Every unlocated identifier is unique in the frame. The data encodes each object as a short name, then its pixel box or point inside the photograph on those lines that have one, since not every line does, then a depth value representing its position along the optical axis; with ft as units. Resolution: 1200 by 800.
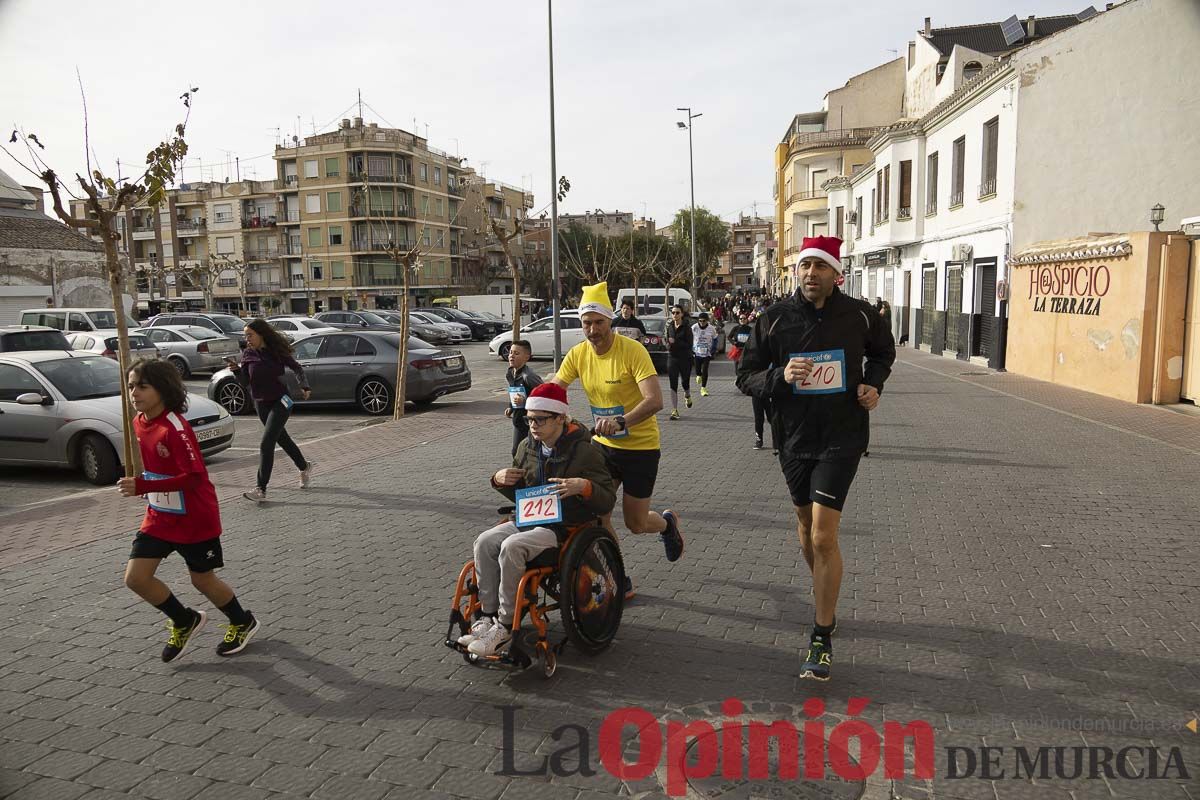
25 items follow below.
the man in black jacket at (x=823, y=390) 12.83
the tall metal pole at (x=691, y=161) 168.21
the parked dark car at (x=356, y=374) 48.16
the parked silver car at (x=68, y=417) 30.63
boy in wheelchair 12.80
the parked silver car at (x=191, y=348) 70.69
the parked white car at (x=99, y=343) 58.23
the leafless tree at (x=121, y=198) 24.52
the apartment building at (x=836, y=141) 161.58
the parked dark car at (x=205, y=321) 86.63
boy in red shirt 13.75
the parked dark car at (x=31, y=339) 48.33
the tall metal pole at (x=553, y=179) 69.97
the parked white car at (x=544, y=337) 81.94
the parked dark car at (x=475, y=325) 134.21
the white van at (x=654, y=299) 119.14
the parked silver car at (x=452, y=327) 115.93
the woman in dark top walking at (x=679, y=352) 41.70
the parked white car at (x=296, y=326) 86.84
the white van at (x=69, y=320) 73.92
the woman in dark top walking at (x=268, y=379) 25.62
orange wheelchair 12.82
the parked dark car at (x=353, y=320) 103.44
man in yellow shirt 15.89
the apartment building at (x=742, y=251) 426.92
